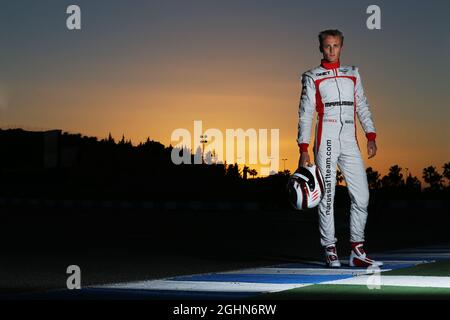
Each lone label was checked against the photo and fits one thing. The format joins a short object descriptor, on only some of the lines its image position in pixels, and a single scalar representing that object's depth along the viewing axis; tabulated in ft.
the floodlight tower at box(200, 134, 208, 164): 290.72
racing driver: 37.01
